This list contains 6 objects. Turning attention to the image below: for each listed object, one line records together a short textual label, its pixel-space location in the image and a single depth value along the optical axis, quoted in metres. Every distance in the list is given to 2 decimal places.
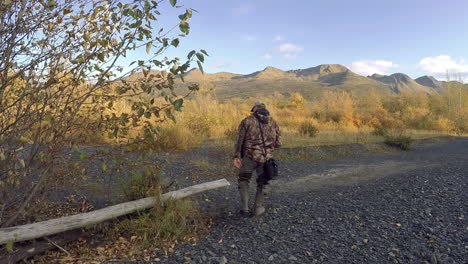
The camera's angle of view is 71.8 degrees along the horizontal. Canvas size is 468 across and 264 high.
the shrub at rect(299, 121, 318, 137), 15.46
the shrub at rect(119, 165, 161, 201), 4.50
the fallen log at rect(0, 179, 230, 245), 3.24
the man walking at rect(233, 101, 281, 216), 4.92
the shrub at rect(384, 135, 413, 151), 14.40
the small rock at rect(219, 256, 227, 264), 3.48
